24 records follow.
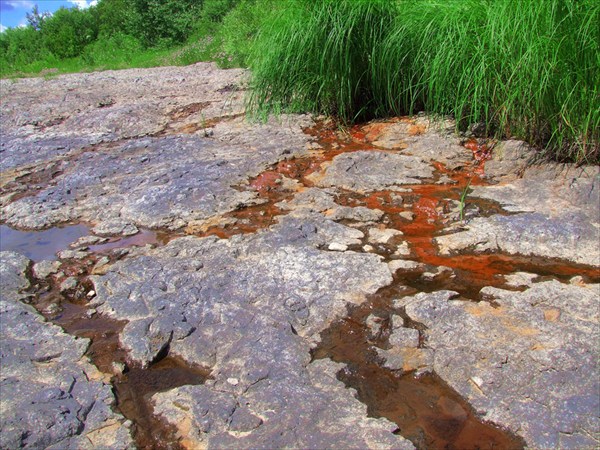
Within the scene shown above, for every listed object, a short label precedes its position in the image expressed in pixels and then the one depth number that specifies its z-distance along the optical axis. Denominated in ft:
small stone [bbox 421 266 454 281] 7.08
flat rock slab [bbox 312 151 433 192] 9.86
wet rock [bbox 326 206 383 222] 8.66
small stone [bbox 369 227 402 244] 8.01
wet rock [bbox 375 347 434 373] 5.65
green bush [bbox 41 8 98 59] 50.19
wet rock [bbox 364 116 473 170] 10.64
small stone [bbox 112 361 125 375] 5.83
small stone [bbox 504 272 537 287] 6.81
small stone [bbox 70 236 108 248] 8.62
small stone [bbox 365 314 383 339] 6.16
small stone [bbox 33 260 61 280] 7.85
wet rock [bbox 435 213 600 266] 7.41
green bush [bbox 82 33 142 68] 38.81
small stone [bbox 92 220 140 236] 8.87
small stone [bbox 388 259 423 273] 7.25
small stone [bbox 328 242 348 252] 7.75
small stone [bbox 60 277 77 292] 7.41
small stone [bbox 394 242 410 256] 7.66
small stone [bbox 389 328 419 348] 5.95
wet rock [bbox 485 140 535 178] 9.72
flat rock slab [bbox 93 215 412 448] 4.95
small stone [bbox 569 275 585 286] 6.72
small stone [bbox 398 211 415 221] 8.64
